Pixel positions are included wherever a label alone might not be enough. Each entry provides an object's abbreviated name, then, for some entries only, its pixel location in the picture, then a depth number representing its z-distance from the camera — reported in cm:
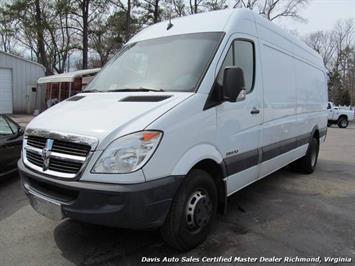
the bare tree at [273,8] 3969
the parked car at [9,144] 620
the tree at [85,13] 2882
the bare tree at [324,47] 6519
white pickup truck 2700
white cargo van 308
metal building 2283
